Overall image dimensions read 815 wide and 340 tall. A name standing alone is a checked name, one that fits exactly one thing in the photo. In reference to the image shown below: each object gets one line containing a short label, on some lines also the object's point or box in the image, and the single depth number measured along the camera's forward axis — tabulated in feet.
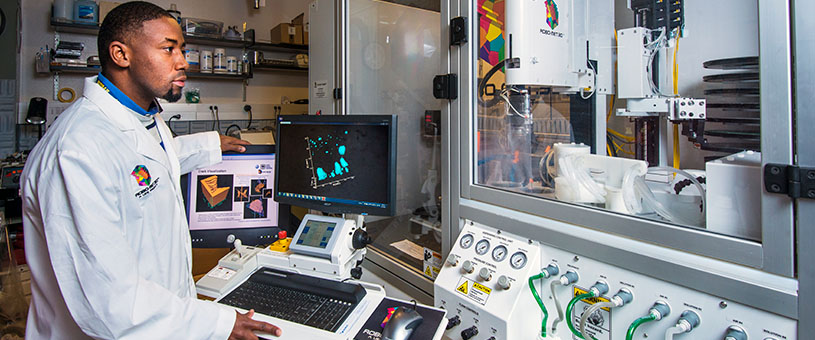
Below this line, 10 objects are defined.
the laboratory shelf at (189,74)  11.35
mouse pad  3.50
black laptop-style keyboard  3.71
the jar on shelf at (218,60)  13.10
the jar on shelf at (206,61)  12.97
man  2.98
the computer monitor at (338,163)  4.42
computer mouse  3.34
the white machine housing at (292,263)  4.40
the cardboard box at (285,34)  13.73
